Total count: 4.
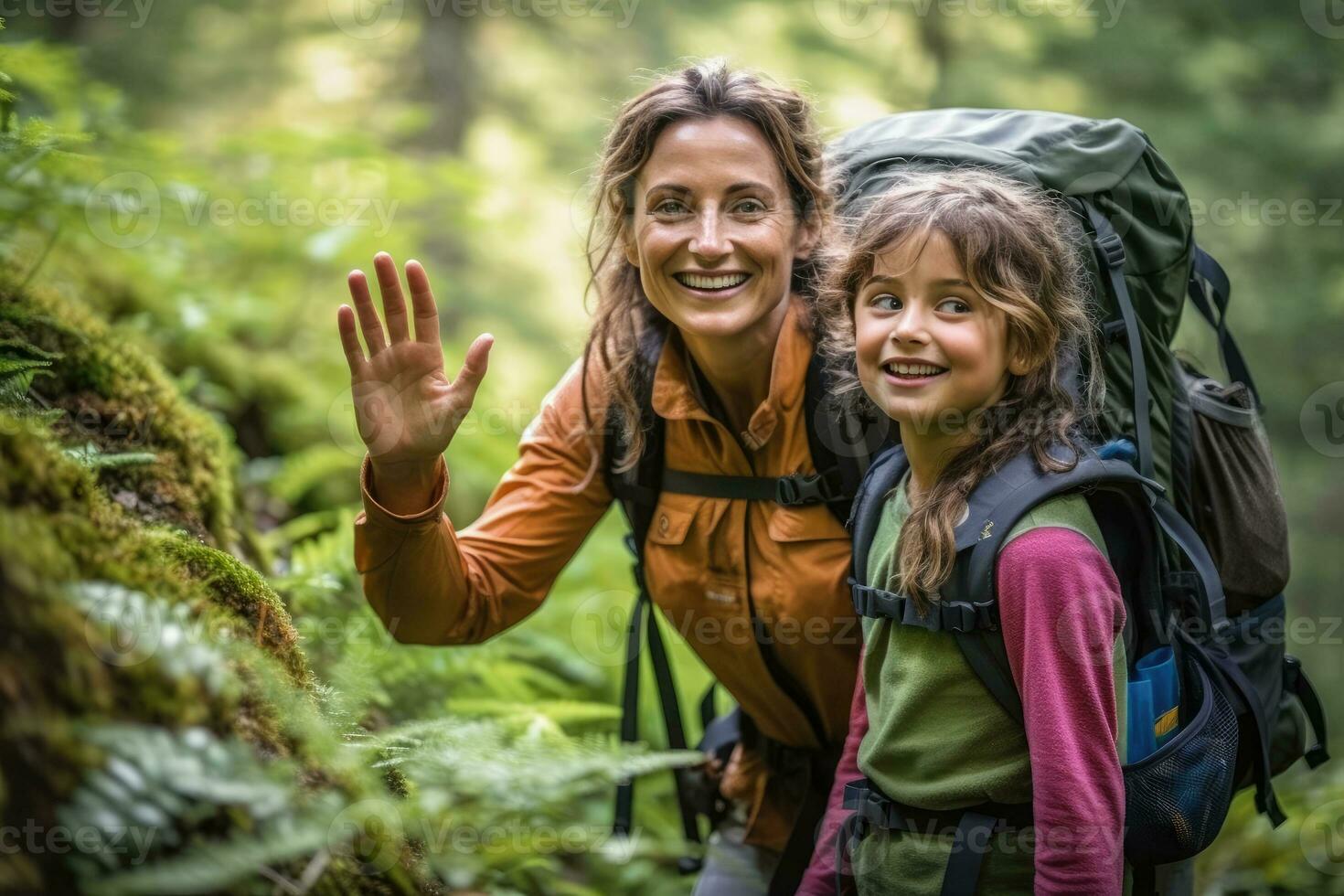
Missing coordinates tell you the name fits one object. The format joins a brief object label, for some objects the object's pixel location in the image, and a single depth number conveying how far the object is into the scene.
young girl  2.17
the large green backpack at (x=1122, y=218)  2.73
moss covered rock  1.36
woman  2.90
